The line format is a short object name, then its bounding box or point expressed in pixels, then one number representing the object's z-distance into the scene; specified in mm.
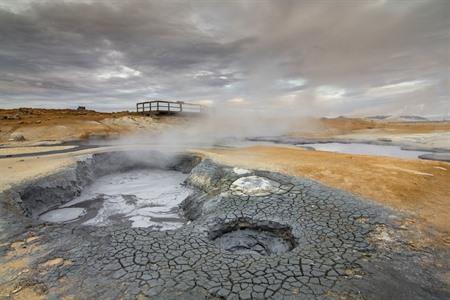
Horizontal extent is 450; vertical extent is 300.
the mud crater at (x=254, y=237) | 4488
